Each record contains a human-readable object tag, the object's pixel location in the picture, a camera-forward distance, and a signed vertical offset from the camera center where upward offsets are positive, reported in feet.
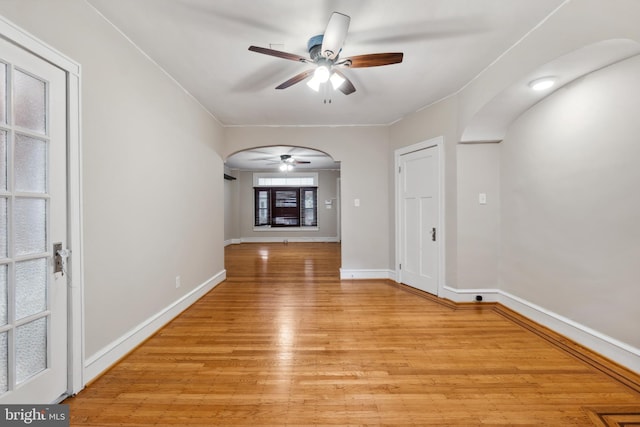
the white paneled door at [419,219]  12.37 -0.22
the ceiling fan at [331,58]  6.18 +4.05
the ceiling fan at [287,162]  22.44 +4.70
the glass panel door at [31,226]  4.59 -0.16
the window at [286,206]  32.24 +1.07
